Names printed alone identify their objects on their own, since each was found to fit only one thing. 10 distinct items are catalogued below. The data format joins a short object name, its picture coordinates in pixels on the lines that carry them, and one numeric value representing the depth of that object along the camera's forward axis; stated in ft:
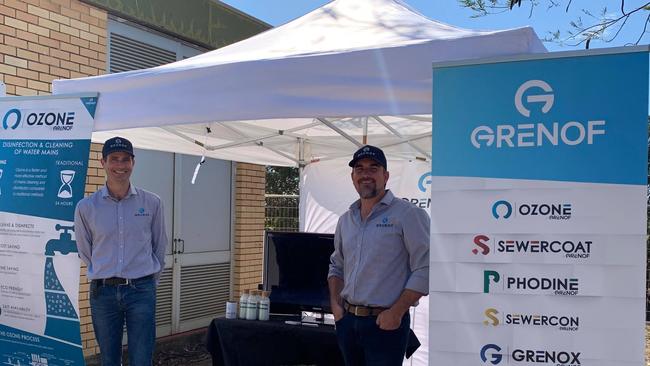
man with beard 10.05
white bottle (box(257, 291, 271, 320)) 13.05
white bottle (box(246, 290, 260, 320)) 13.12
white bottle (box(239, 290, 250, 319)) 13.20
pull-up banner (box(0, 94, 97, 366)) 11.59
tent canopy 9.09
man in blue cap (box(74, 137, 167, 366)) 11.53
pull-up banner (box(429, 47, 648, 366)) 7.60
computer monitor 13.66
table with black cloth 12.34
